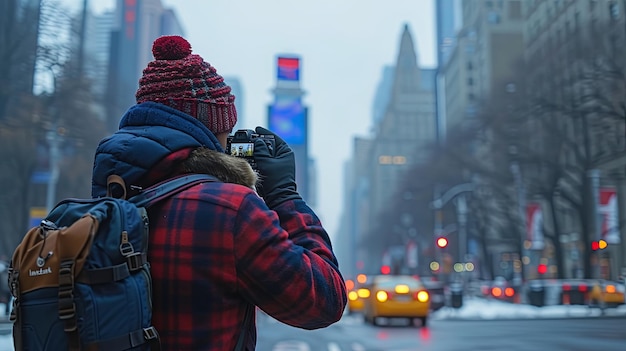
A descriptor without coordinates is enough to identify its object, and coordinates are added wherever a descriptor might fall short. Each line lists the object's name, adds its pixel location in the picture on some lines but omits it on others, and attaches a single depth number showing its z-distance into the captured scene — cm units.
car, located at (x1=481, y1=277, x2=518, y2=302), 3531
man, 182
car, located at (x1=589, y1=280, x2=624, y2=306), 2466
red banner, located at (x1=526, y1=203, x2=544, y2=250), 3516
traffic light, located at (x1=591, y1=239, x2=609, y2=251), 2343
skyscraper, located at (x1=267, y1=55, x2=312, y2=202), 4894
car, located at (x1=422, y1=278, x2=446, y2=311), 3081
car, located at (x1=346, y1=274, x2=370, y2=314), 3106
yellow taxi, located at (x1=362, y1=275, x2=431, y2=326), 2067
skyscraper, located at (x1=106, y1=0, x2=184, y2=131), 3116
